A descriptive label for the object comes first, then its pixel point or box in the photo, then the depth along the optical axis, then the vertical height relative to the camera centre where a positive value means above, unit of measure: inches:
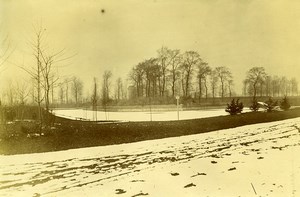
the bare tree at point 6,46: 381.2 +65.3
